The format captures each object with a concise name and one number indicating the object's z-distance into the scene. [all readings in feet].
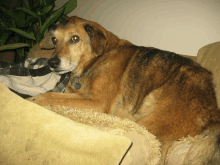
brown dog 5.23
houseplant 6.85
